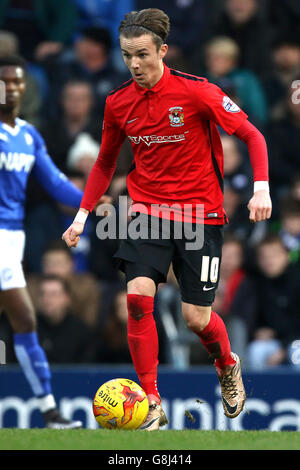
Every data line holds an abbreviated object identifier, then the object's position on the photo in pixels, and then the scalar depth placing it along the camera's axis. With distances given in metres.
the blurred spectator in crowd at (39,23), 12.68
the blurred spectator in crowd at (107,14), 12.76
